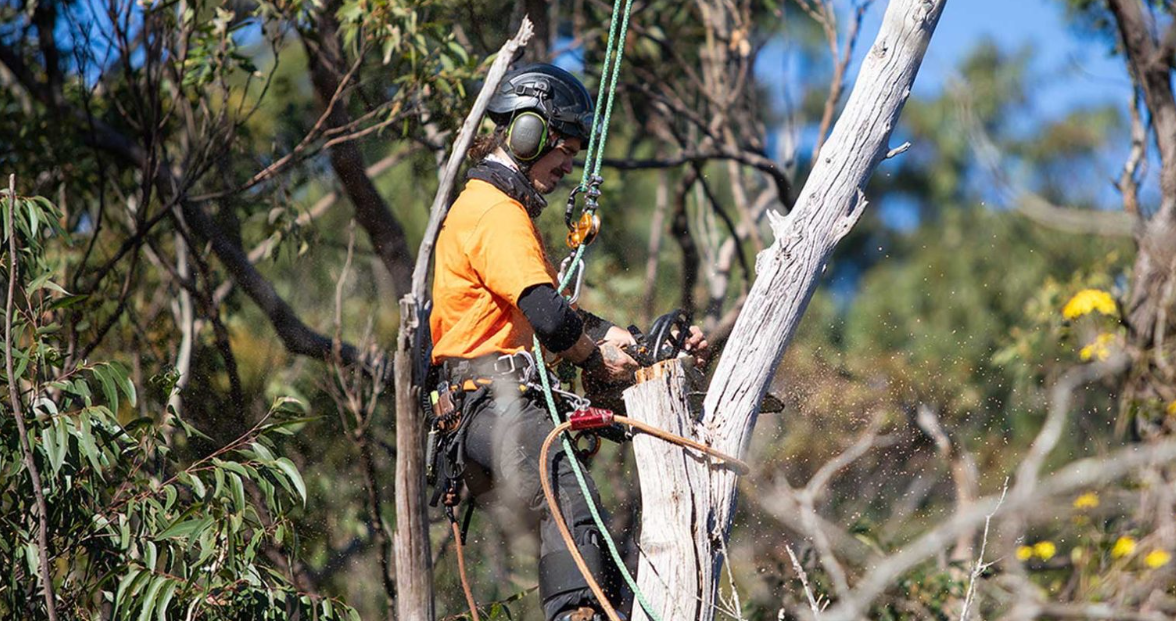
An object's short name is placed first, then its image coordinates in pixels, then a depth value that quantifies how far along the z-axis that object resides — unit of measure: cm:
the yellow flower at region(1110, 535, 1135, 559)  1531
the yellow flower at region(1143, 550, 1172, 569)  1498
